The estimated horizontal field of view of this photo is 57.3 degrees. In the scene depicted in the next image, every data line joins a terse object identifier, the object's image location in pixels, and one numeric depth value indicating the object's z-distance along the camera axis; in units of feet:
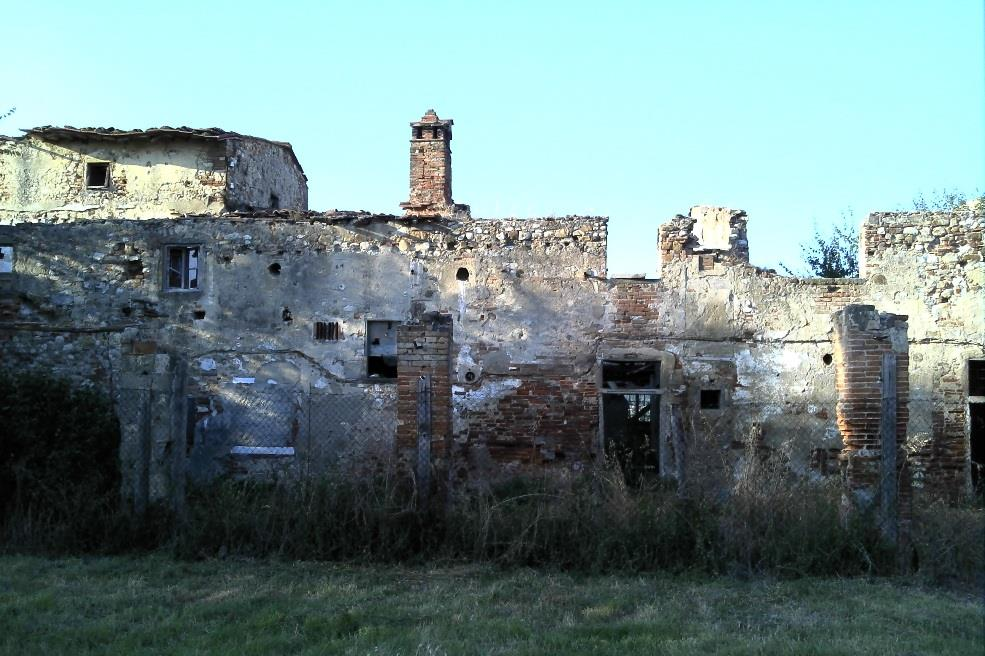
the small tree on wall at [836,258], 73.56
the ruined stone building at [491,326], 42.70
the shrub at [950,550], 23.75
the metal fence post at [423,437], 25.95
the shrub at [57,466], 26.68
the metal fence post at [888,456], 24.93
